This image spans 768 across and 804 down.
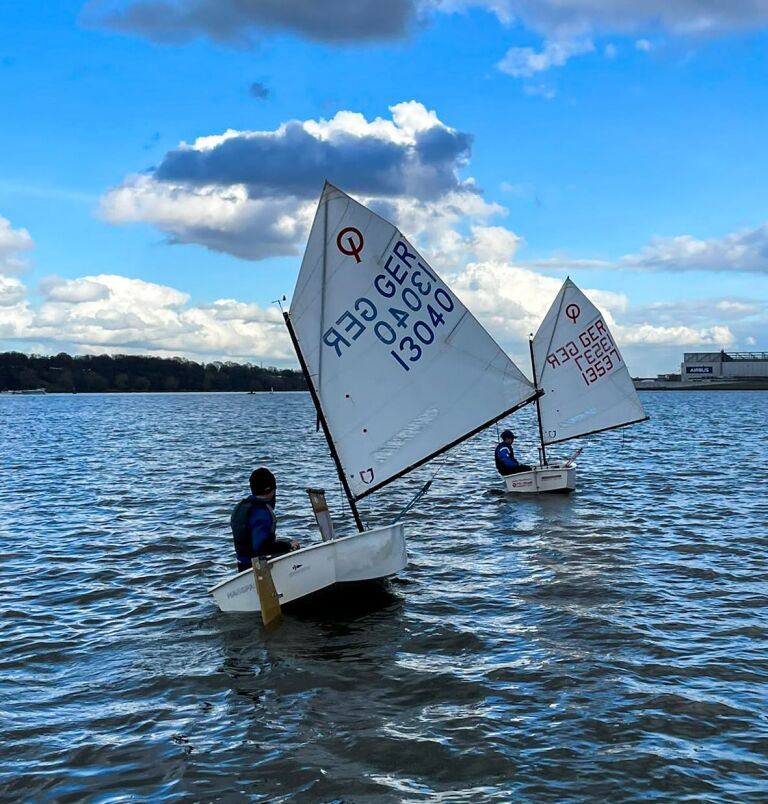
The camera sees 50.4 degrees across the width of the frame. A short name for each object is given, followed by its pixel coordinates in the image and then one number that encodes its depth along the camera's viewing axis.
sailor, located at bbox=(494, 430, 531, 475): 25.33
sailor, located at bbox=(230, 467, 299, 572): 12.12
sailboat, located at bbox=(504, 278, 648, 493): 27.75
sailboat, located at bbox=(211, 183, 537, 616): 13.00
